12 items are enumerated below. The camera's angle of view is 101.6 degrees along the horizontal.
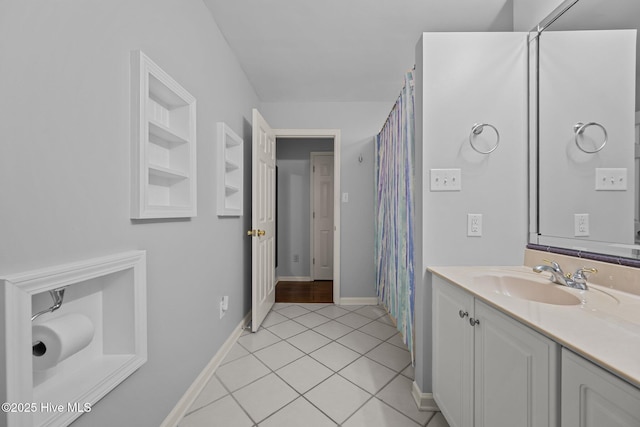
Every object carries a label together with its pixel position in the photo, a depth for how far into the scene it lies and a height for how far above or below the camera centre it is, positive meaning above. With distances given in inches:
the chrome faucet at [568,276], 41.5 -10.3
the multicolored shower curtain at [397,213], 70.9 +0.1
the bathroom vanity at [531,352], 22.0 -15.1
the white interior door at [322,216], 167.3 -2.0
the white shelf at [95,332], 24.2 -15.1
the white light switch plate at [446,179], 58.3 +7.8
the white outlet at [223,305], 77.3 -27.8
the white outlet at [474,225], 58.2 -2.5
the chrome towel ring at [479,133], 57.2 +18.0
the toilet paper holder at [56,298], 30.3 -10.4
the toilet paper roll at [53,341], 28.1 -14.4
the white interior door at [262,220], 92.0 -2.9
